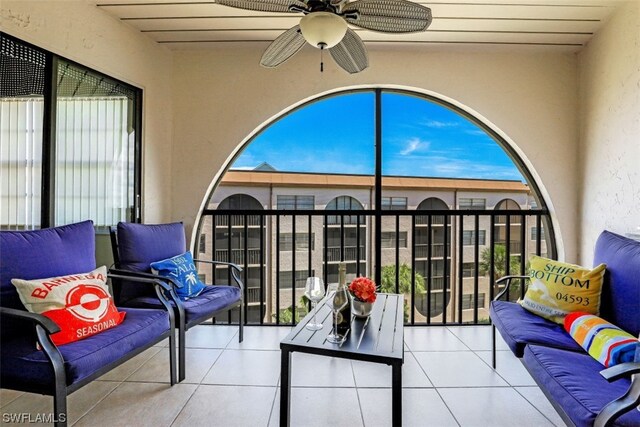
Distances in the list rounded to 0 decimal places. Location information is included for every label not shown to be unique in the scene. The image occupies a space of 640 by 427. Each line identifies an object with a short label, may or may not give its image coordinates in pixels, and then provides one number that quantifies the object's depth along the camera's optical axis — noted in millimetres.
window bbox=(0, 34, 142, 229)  2084
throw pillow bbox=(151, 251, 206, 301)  2436
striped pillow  1487
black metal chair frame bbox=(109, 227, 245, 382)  2152
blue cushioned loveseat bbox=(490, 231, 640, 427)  1156
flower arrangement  1872
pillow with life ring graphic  1597
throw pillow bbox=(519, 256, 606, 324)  1981
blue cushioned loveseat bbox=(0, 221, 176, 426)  1400
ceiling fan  1640
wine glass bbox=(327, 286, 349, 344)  1604
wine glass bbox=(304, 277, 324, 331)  1891
